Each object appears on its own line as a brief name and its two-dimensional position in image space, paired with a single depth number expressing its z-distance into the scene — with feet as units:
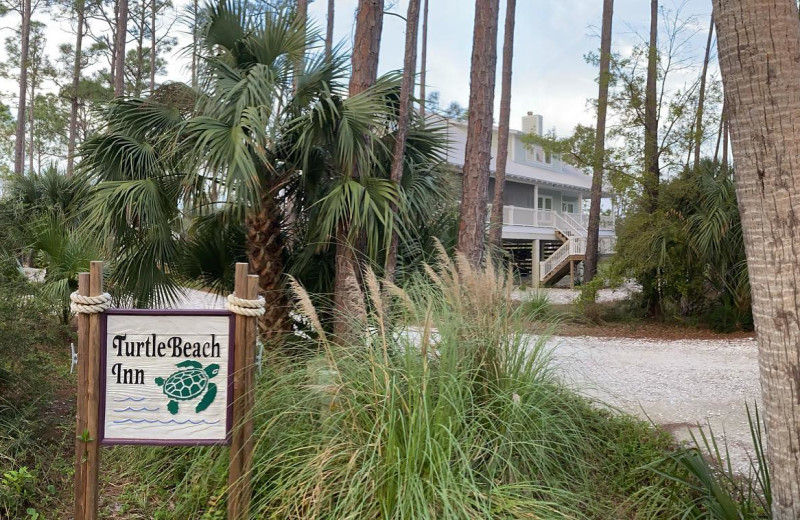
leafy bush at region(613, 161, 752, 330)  41.65
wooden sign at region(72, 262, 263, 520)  11.80
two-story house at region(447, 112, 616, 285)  82.48
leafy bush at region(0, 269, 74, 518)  13.60
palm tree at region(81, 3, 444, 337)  19.44
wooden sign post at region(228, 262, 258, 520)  11.50
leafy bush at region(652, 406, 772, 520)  11.14
